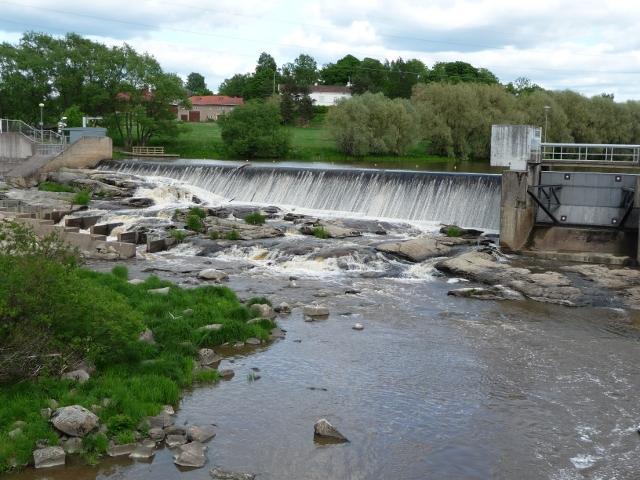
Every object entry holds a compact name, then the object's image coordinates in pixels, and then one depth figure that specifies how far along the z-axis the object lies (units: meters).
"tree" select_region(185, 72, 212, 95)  182.38
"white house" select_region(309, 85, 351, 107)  120.88
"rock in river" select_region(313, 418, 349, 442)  12.41
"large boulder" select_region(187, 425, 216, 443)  12.13
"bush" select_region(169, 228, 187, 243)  29.28
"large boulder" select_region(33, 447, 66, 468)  11.12
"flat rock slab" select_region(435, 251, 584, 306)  21.97
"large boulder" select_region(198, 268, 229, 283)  23.56
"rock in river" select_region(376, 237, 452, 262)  26.31
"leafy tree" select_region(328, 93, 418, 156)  61.94
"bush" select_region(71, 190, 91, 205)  36.88
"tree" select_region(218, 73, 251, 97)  135.75
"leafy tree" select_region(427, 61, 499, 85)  118.69
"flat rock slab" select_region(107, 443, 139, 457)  11.62
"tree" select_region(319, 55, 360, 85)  137.00
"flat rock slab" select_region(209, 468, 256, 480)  11.02
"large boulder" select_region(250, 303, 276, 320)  18.94
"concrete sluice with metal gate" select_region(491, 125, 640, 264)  26.89
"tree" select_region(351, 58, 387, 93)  116.88
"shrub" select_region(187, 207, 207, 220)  32.81
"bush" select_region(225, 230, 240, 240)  29.11
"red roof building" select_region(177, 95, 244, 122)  118.00
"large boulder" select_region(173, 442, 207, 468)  11.38
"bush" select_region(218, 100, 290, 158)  63.94
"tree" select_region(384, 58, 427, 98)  109.31
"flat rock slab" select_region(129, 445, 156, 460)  11.60
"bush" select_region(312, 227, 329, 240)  29.47
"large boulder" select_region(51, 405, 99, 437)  11.74
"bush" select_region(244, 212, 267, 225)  32.25
